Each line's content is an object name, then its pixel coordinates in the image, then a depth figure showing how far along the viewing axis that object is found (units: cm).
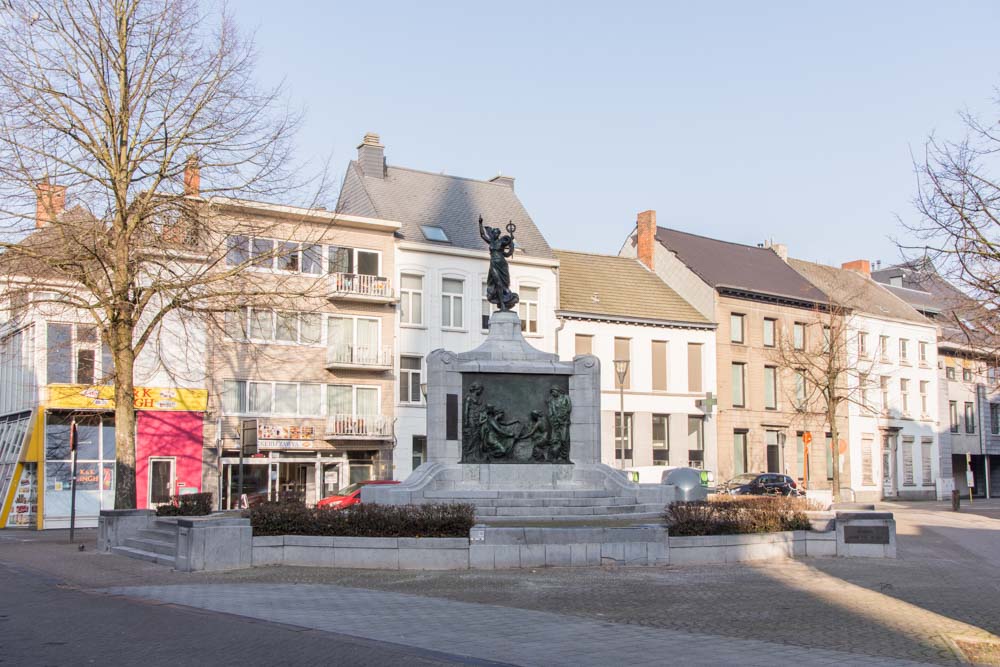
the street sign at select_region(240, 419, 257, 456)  3219
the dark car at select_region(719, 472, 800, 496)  4044
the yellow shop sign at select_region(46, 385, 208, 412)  3597
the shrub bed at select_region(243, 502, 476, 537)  1791
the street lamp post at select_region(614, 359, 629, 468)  3774
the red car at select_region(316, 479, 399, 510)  2889
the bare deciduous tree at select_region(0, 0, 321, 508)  2277
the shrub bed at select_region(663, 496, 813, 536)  1883
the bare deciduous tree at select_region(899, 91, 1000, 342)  2169
